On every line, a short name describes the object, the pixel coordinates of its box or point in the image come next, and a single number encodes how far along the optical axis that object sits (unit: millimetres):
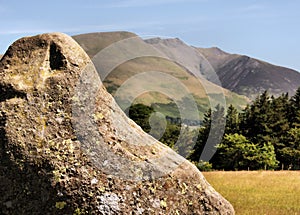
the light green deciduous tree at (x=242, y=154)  62281
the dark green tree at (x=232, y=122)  77375
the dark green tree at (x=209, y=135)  77562
